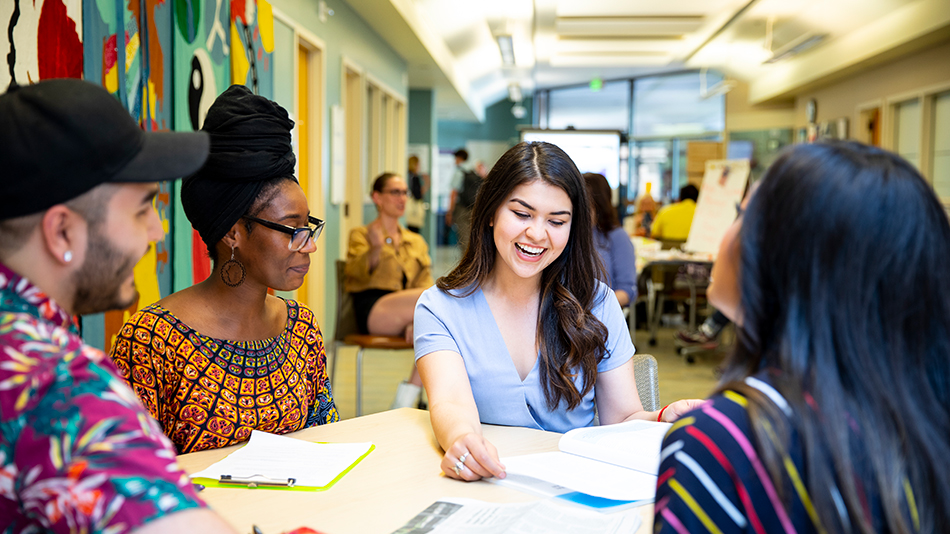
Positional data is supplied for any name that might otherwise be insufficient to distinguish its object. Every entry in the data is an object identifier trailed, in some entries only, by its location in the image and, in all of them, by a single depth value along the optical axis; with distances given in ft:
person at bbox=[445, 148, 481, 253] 37.09
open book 4.21
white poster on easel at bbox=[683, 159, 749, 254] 22.34
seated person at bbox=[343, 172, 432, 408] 13.06
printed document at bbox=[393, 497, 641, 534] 3.72
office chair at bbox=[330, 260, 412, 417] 12.69
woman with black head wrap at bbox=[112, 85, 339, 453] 5.18
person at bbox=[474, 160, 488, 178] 52.32
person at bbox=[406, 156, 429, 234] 35.12
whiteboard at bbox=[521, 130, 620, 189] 24.70
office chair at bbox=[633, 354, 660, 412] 6.38
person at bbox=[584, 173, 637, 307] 13.55
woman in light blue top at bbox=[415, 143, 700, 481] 5.90
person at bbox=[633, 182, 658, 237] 31.42
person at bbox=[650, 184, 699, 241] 25.57
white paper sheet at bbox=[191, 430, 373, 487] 4.51
